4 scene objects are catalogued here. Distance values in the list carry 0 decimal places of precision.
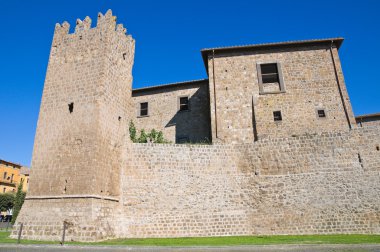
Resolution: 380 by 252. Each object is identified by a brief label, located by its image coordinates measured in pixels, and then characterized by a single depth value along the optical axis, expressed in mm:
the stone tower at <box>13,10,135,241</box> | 10719
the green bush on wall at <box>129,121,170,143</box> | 17734
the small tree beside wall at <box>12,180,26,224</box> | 22042
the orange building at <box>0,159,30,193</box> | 39359
